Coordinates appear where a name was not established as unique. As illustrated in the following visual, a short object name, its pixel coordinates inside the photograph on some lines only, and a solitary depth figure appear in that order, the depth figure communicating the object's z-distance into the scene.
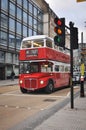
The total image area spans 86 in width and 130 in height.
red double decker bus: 9.43
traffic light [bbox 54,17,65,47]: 5.28
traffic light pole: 5.52
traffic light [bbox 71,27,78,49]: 5.56
